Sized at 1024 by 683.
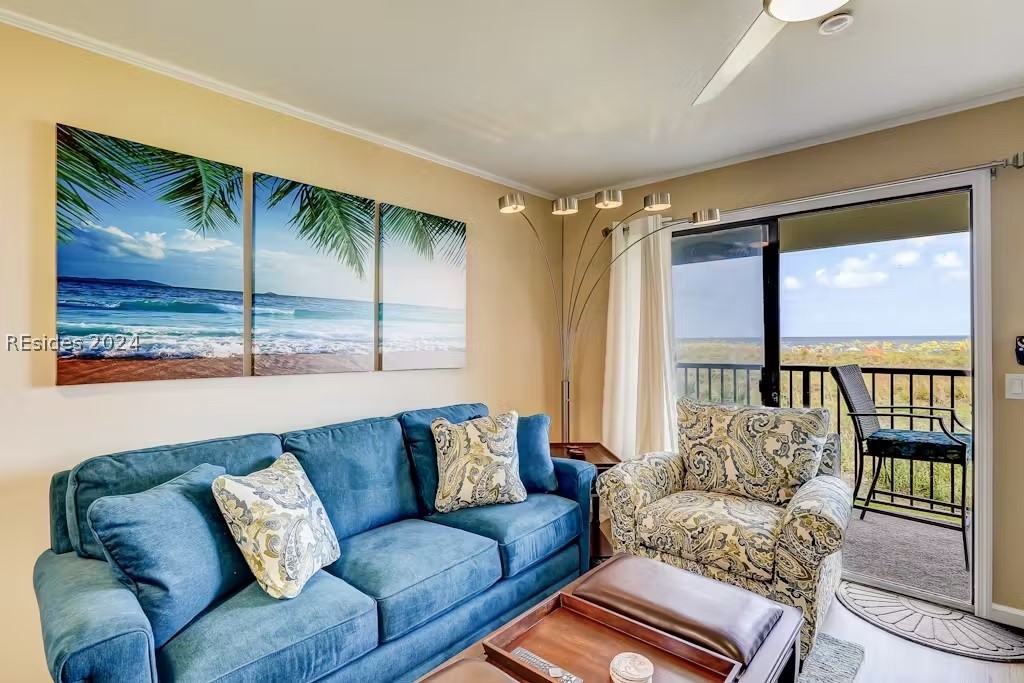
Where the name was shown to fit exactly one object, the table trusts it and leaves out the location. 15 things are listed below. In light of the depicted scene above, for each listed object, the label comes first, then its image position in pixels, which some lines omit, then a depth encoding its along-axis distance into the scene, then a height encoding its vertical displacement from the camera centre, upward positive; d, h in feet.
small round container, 4.01 -2.66
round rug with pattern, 7.26 -4.46
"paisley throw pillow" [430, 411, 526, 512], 8.14 -1.99
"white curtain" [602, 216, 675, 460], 11.78 -0.08
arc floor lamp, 12.62 +1.15
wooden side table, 9.69 -2.92
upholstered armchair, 6.64 -2.54
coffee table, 4.32 -2.84
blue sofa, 4.34 -2.70
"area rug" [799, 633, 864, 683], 6.55 -4.37
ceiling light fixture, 4.36 +2.98
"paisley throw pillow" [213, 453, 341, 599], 5.37 -2.05
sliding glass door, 10.80 +0.70
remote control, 4.18 -2.80
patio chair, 9.91 -2.06
